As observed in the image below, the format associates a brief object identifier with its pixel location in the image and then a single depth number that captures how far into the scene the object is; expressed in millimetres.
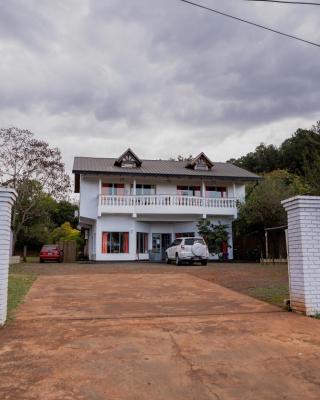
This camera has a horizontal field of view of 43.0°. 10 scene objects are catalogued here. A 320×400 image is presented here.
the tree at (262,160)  53344
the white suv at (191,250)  21812
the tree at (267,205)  25469
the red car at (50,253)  28719
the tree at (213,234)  27375
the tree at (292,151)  44919
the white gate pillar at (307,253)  7504
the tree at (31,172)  26578
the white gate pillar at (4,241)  6660
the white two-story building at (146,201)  28281
